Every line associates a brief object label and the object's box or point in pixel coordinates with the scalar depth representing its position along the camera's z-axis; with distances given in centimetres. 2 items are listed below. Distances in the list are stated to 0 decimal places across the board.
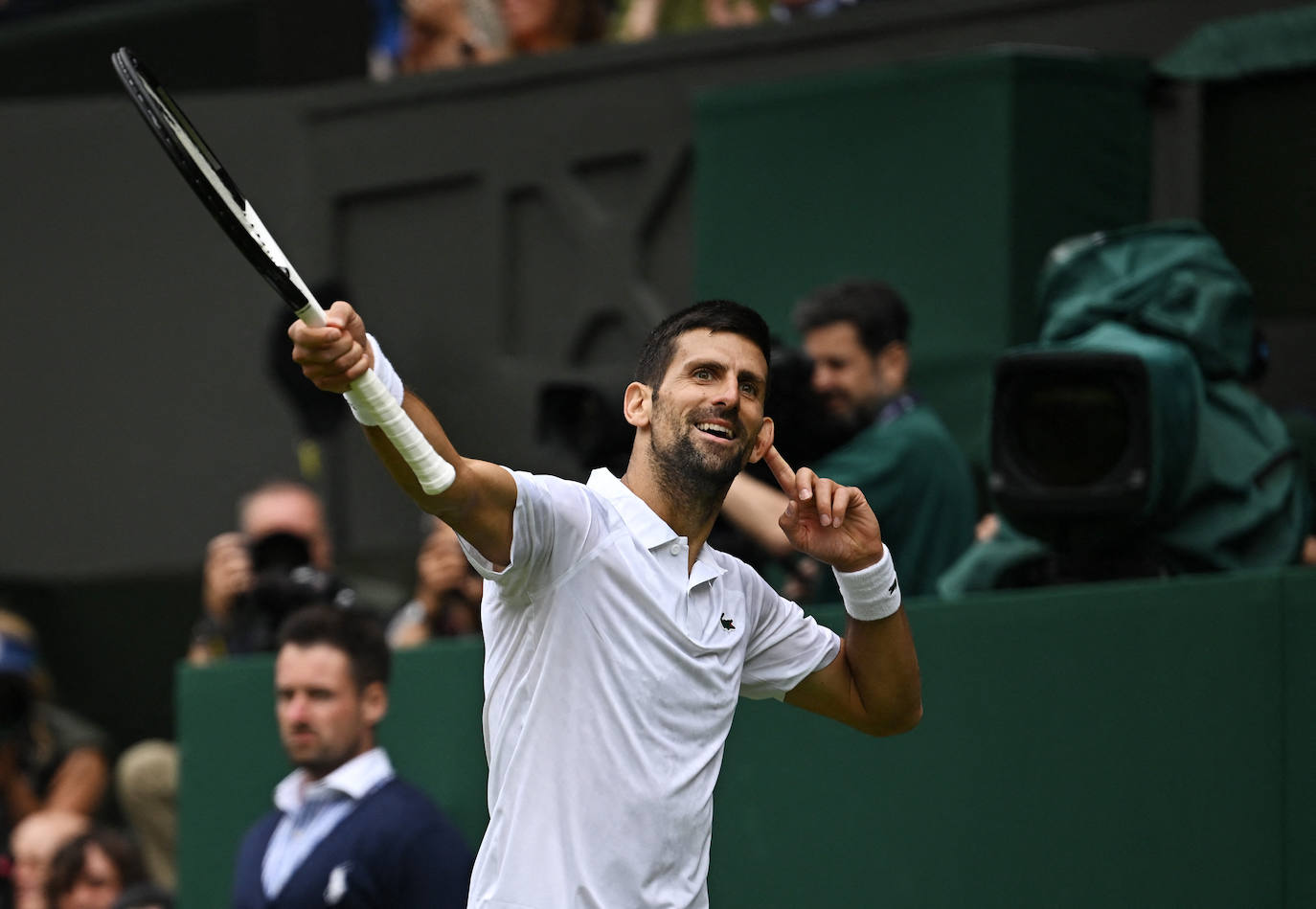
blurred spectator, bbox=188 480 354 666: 1427
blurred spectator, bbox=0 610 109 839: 1747
